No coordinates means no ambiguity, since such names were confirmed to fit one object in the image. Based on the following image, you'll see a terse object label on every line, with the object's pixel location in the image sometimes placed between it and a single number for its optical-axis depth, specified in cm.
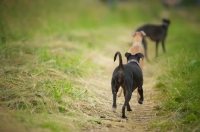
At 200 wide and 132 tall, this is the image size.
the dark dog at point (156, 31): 2237
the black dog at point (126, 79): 955
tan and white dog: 1413
